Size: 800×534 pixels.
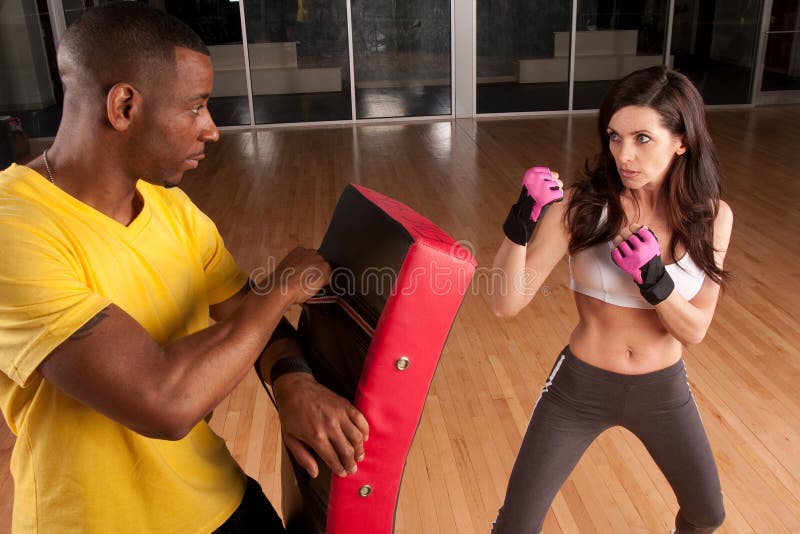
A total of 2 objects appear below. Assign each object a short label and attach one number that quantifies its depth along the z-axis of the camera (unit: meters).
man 0.89
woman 1.71
